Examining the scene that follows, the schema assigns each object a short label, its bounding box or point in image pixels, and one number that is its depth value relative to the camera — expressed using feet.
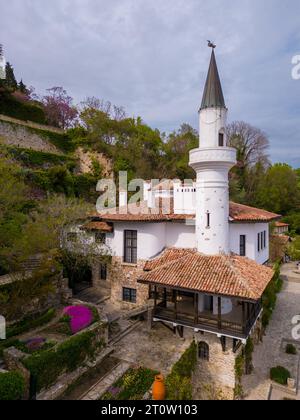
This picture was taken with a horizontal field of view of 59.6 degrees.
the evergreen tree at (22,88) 144.93
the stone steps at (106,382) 33.22
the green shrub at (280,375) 44.45
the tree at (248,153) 161.89
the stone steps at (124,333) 45.93
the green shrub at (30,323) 40.81
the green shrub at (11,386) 27.84
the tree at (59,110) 136.26
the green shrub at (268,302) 62.03
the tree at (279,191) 162.71
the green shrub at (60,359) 32.01
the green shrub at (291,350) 53.67
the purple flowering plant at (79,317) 42.88
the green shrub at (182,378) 31.99
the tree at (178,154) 136.48
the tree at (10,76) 131.01
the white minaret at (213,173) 47.78
